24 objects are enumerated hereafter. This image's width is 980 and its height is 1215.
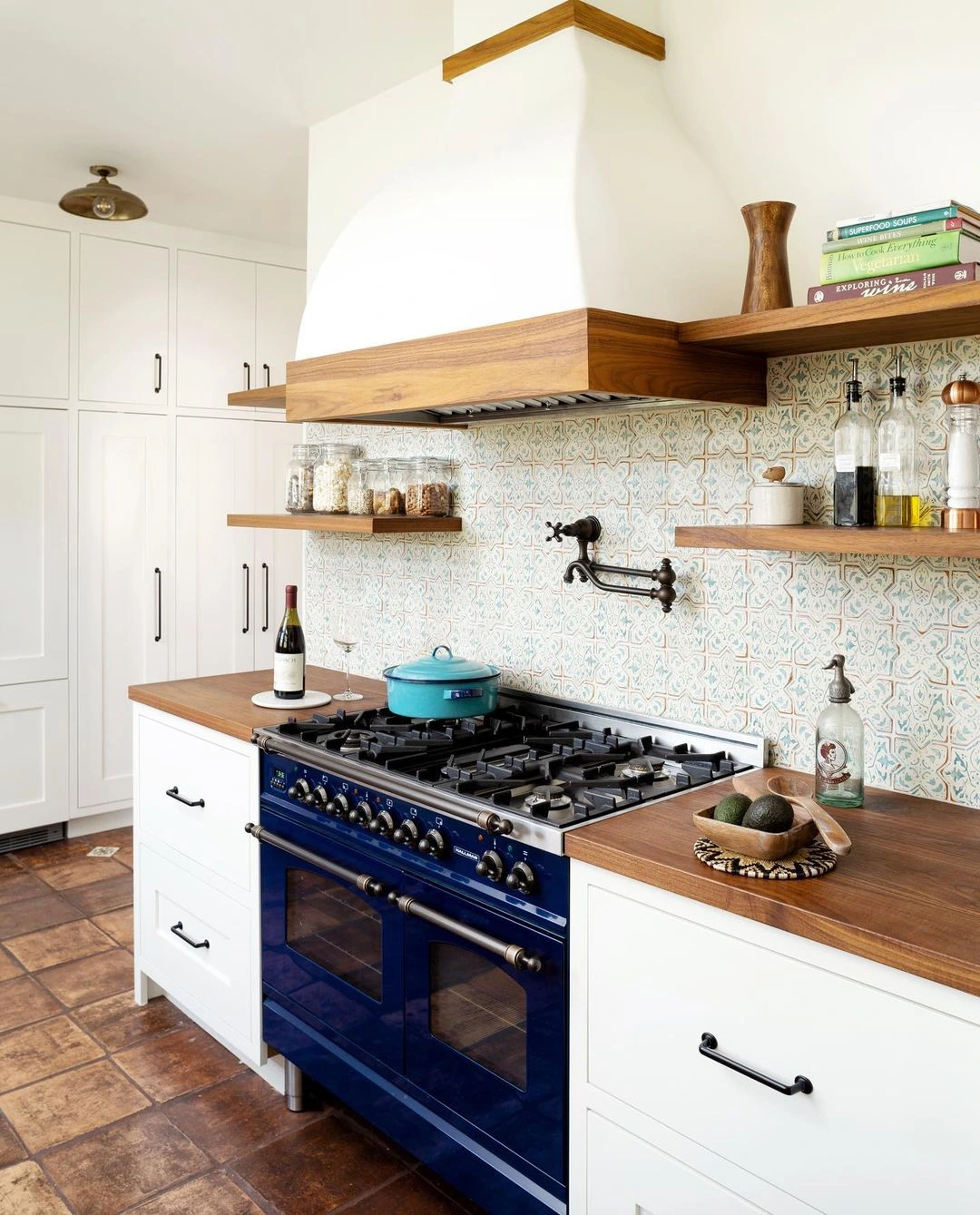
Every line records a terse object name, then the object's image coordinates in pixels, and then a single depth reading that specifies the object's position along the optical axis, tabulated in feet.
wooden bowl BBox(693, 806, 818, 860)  4.92
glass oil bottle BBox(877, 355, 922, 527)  5.87
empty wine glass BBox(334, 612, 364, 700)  9.49
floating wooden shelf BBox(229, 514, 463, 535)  8.90
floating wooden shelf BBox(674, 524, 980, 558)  4.95
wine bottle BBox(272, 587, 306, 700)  9.10
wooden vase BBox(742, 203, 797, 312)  6.09
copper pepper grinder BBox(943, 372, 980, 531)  5.40
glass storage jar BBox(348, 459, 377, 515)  9.64
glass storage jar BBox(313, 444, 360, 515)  9.84
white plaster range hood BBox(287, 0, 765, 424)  6.06
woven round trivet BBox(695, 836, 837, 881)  4.87
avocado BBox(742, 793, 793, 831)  5.04
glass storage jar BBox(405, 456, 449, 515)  9.22
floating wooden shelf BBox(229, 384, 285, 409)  9.88
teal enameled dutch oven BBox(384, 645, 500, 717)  7.82
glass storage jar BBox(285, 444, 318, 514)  10.12
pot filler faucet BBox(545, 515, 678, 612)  7.71
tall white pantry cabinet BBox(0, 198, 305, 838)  13.66
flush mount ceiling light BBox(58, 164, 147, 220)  11.81
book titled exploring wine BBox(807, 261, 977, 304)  4.95
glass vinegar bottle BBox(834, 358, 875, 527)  5.98
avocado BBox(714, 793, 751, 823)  5.23
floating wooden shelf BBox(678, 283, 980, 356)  4.94
